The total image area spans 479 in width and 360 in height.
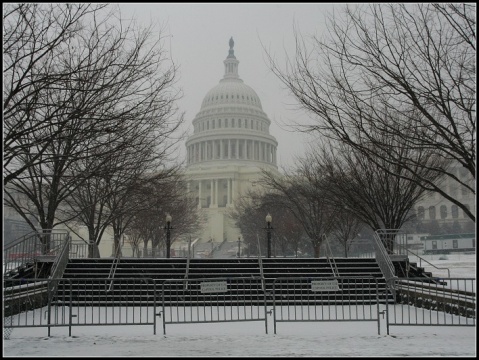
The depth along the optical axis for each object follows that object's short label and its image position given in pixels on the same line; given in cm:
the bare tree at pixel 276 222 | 3797
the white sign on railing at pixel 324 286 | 1116
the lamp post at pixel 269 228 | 2490
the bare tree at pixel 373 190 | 1900
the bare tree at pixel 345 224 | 2873
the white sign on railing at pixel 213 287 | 1105
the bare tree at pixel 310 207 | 2833
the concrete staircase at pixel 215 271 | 1595
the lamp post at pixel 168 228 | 2588
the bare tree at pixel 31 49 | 962
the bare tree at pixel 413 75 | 1063
